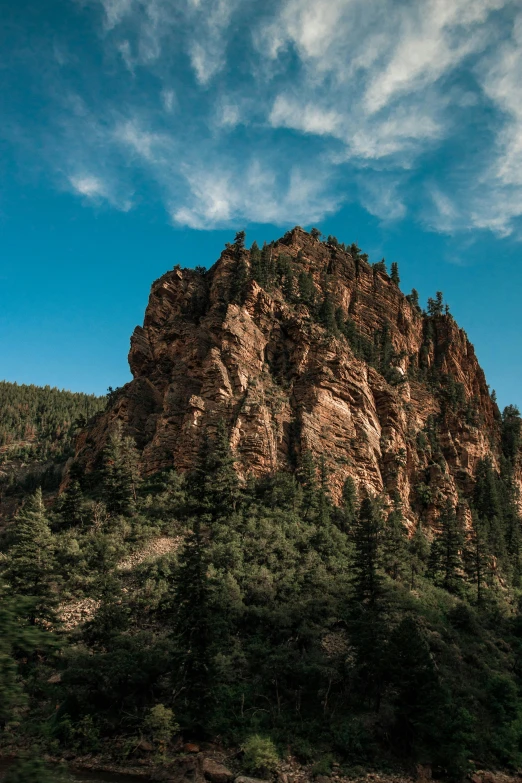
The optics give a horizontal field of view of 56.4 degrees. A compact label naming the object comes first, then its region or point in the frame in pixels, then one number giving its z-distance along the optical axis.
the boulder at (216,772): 25.22
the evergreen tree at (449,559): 55.53
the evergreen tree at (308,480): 58.75
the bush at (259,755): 26.36
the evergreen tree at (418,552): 57.47
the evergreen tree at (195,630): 28.97
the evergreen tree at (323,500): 56.69
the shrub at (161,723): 27.55
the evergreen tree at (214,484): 54.12
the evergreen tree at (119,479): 55.31
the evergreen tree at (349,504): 58.89
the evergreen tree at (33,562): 36.38
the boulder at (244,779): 25.05
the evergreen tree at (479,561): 55.93
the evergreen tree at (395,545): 53.44
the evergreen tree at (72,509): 54.88
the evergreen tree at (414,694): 28.53
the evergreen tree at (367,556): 38.16
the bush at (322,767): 26.89
